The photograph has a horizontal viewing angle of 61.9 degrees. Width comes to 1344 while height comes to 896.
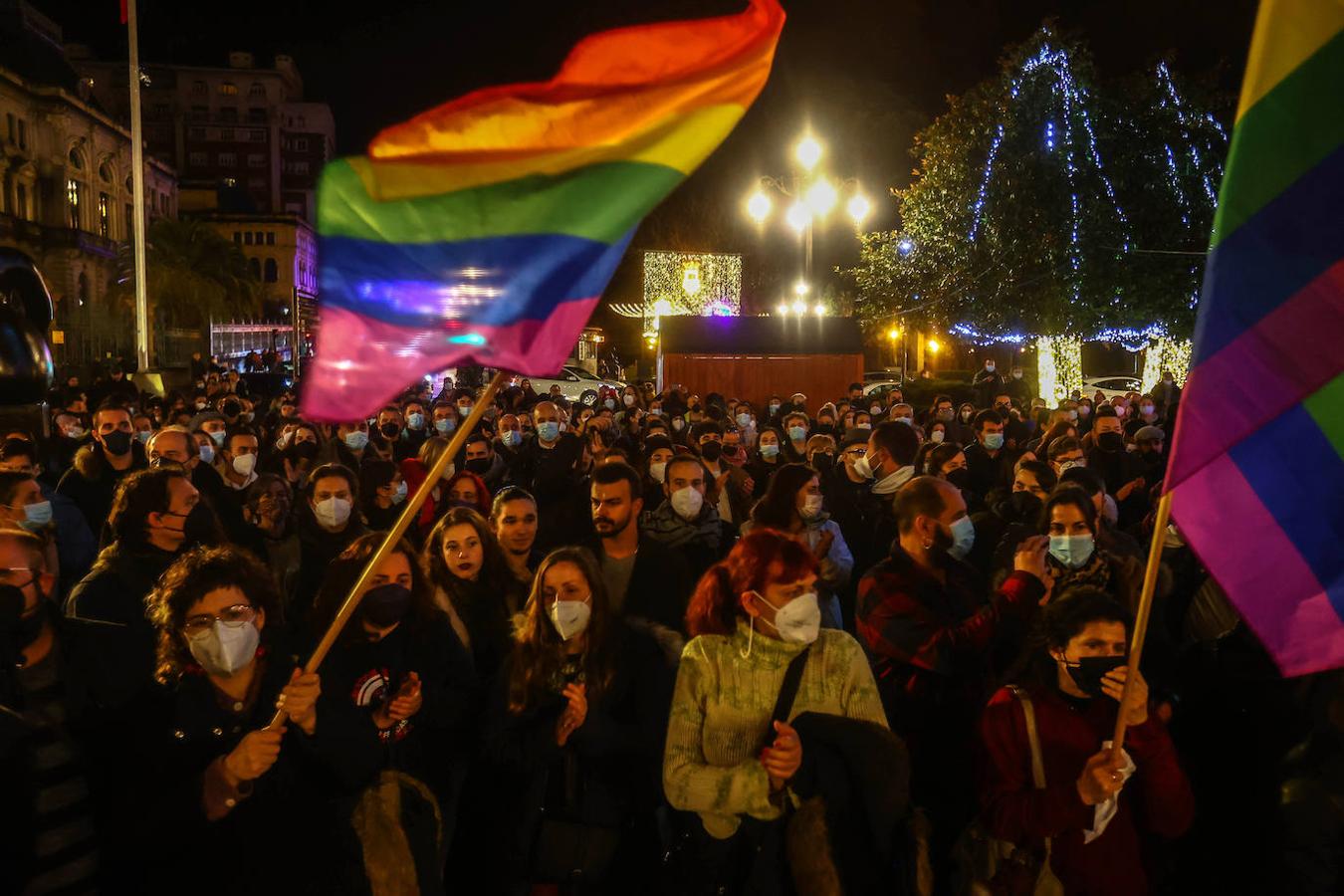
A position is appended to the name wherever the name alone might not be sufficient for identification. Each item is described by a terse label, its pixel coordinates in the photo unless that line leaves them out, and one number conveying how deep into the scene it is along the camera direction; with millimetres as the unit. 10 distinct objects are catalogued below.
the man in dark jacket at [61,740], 3045
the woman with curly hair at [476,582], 4902
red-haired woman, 3488
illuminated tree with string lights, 26812
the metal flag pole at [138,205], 22812
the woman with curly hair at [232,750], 3236
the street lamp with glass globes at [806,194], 16859
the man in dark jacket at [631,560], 4988
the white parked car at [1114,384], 34625
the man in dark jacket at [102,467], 7148
